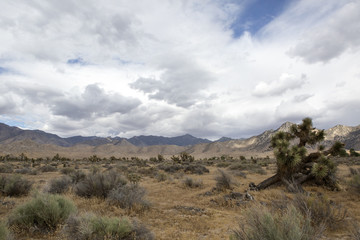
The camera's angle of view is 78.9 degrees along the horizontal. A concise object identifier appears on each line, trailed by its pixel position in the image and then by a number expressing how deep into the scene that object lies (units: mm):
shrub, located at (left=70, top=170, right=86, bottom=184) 13889
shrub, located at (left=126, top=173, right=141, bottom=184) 17222
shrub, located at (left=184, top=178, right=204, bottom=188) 14983
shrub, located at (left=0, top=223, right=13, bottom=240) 4138
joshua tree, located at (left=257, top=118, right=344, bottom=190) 12328
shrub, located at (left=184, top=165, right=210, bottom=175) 23855
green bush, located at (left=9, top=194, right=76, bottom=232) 6047
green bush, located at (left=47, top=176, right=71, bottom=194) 10891
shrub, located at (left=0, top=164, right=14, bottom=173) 23462
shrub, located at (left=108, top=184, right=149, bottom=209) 8391
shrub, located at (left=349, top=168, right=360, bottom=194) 11047
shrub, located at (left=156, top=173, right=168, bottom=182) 18359
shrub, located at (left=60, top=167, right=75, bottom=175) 22609
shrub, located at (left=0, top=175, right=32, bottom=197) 10840
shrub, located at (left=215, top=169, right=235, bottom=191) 13298
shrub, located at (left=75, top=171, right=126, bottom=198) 10062
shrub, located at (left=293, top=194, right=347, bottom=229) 6184
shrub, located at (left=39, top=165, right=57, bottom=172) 25641
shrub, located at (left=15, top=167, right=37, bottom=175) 22320
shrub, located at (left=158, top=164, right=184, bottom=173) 24847
